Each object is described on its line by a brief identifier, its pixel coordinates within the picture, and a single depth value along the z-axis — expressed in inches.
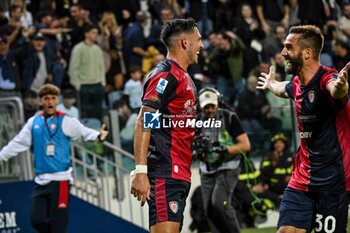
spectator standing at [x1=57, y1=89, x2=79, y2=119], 628.7
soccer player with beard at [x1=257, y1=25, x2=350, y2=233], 340.8
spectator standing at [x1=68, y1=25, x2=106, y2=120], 721.0
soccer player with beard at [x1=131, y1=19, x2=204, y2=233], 343.9
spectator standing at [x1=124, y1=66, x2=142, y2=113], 642.2
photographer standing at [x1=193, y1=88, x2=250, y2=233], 514.3
